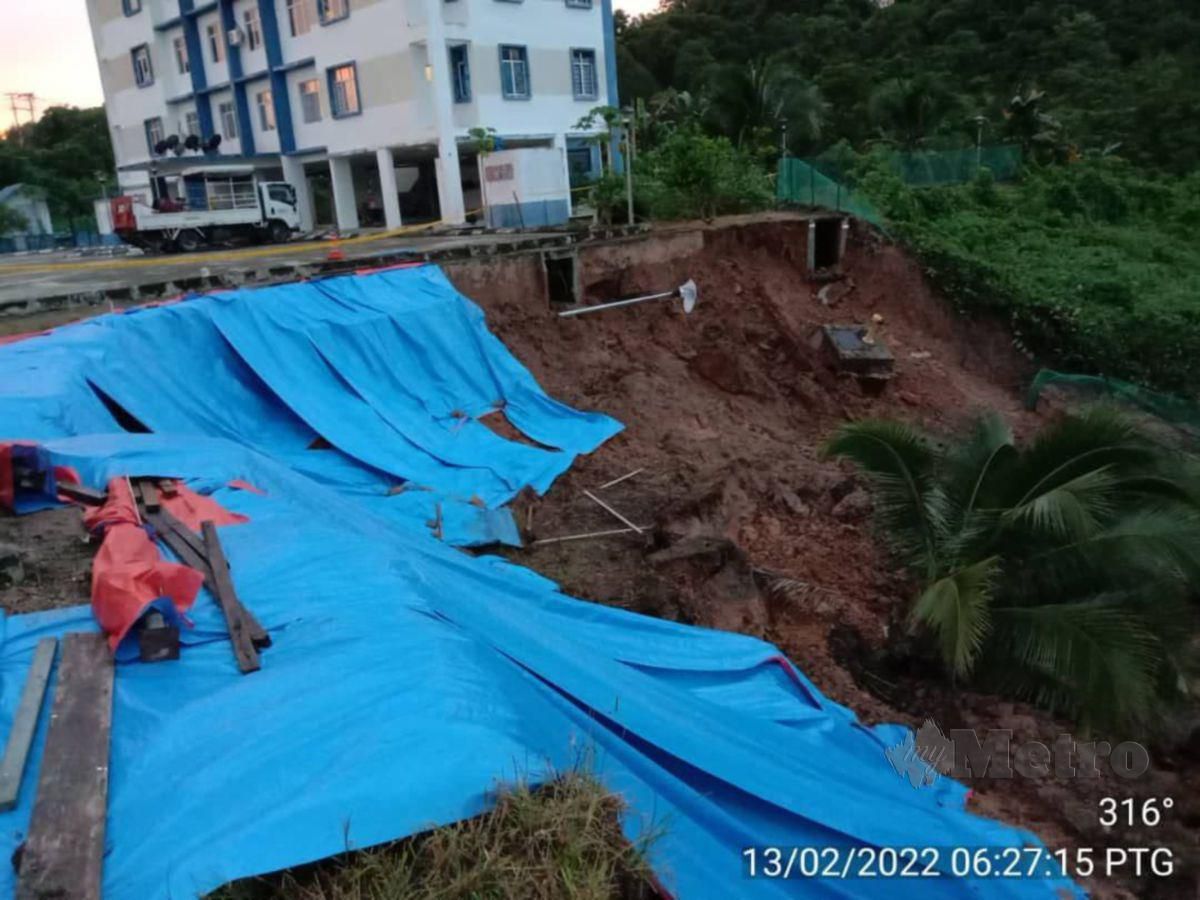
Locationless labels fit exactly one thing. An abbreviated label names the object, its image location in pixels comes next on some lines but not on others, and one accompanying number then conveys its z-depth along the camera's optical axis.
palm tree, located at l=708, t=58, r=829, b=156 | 27.70
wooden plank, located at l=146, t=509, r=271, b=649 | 4.03
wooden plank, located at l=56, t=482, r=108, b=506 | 5.71
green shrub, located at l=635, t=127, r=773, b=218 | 18.84
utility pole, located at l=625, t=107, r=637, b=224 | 17.76
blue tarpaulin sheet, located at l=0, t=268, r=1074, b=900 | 2.98
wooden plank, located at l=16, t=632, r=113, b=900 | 2.75
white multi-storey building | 25.12
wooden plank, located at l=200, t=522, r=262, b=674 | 3.84
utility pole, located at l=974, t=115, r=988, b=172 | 28.62
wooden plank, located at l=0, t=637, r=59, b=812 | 3.07
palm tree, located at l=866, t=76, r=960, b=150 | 30.12
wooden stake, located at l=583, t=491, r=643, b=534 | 9.53
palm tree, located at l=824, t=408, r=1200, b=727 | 6.76
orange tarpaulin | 3.96
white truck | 23.12
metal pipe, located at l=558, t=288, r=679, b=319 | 14.69
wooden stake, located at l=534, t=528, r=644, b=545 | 9.09
